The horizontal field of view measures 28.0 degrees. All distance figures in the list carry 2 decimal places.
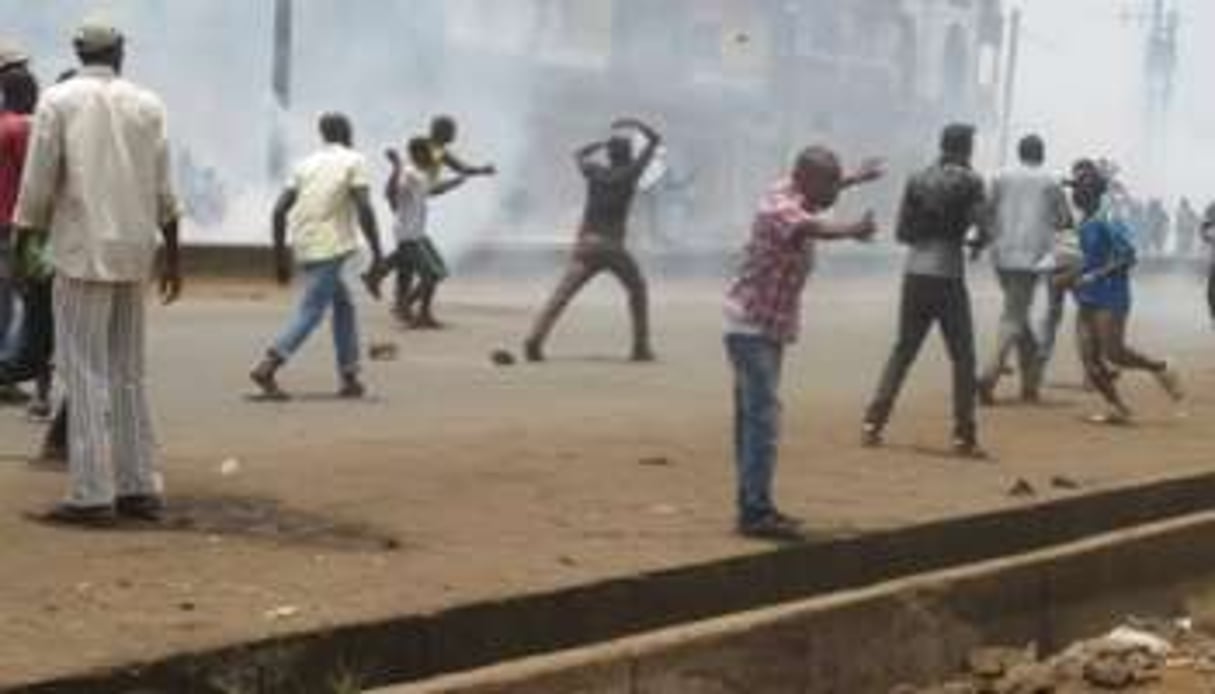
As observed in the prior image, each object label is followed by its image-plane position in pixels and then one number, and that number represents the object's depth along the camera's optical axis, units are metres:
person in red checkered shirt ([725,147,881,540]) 8.01
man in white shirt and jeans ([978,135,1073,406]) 14.10
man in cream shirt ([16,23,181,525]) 7.48
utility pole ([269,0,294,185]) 31.76
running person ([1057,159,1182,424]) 13.48
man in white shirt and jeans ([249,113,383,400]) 12.34
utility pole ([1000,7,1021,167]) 45.97
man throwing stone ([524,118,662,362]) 15.65
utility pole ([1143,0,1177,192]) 48.22
